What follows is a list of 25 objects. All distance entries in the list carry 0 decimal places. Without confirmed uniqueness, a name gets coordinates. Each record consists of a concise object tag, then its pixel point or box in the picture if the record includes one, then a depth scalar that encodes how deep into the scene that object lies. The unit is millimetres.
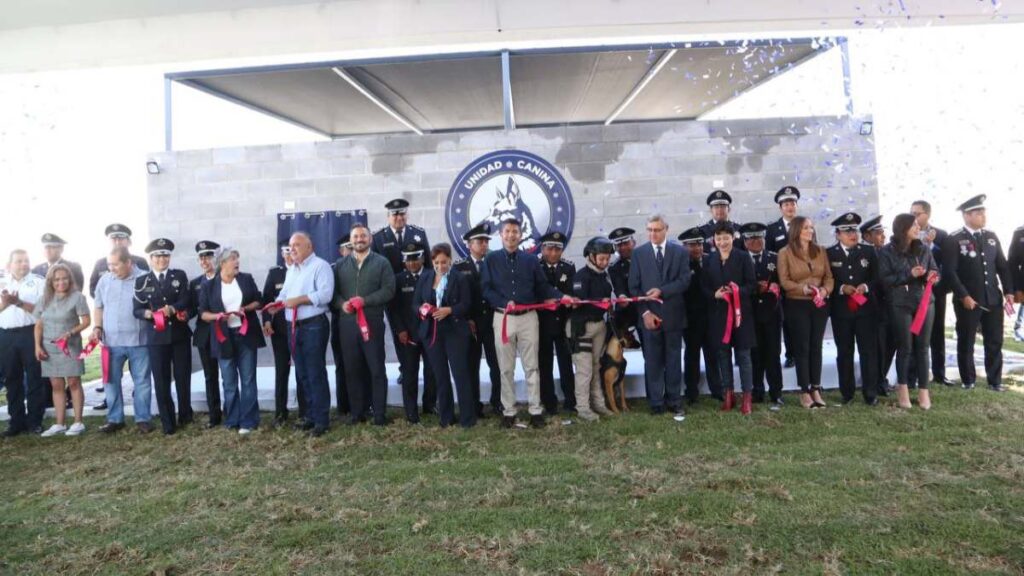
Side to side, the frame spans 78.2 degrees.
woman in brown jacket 5414
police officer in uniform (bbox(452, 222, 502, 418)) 5497
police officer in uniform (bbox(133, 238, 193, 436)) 5465
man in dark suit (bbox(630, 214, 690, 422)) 5344
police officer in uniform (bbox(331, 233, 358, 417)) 5766
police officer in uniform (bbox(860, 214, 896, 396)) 5617
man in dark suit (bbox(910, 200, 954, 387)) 6000
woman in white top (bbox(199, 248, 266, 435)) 5367
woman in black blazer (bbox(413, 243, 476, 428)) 5262
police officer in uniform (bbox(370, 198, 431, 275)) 6266
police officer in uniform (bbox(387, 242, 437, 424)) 5484
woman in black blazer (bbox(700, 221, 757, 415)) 5328
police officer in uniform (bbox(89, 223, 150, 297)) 6059
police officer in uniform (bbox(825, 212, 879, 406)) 5422
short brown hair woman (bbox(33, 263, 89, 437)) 5633
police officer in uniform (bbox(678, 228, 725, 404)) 5727
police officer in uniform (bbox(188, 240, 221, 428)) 5504
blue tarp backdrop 7297
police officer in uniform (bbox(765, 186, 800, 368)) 6277
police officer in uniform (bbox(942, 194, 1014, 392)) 5926
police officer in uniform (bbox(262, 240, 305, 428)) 5684
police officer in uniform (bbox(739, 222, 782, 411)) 5535
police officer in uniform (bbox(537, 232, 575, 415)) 5492
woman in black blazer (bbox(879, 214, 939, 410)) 5340
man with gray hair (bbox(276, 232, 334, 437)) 5242
